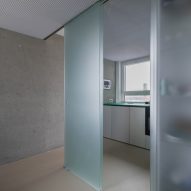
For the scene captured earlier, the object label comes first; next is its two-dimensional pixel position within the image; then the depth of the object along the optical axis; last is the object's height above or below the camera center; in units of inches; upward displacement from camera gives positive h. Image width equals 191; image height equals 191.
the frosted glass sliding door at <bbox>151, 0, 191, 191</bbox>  47.3 +0.3
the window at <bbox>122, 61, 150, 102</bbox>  161.6 +14.2
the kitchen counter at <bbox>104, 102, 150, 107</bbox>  142.6 -10.3
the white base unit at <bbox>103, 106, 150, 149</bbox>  136.9 -30.2
